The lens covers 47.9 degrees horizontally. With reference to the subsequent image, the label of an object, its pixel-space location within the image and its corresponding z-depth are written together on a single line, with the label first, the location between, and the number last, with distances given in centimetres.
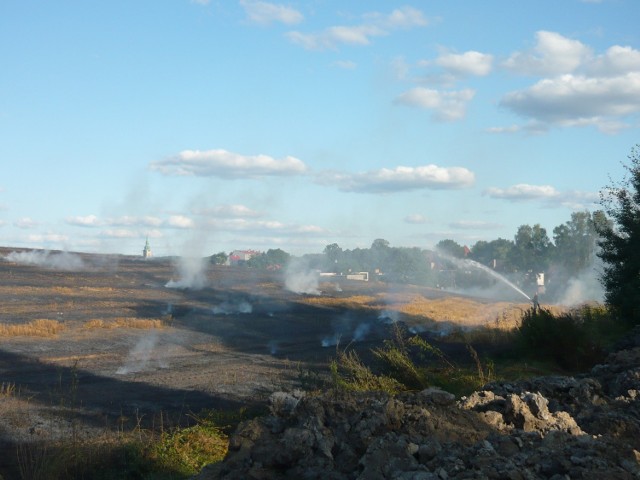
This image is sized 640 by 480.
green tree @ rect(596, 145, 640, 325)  2645
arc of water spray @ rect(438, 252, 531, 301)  9198
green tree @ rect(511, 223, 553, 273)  10850
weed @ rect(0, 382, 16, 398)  1734
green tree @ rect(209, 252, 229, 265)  11003
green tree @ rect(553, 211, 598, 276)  10272
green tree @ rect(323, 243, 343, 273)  10725
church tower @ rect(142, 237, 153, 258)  10603
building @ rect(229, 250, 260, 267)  12900
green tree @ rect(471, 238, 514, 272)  11506
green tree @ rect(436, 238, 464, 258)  13065
